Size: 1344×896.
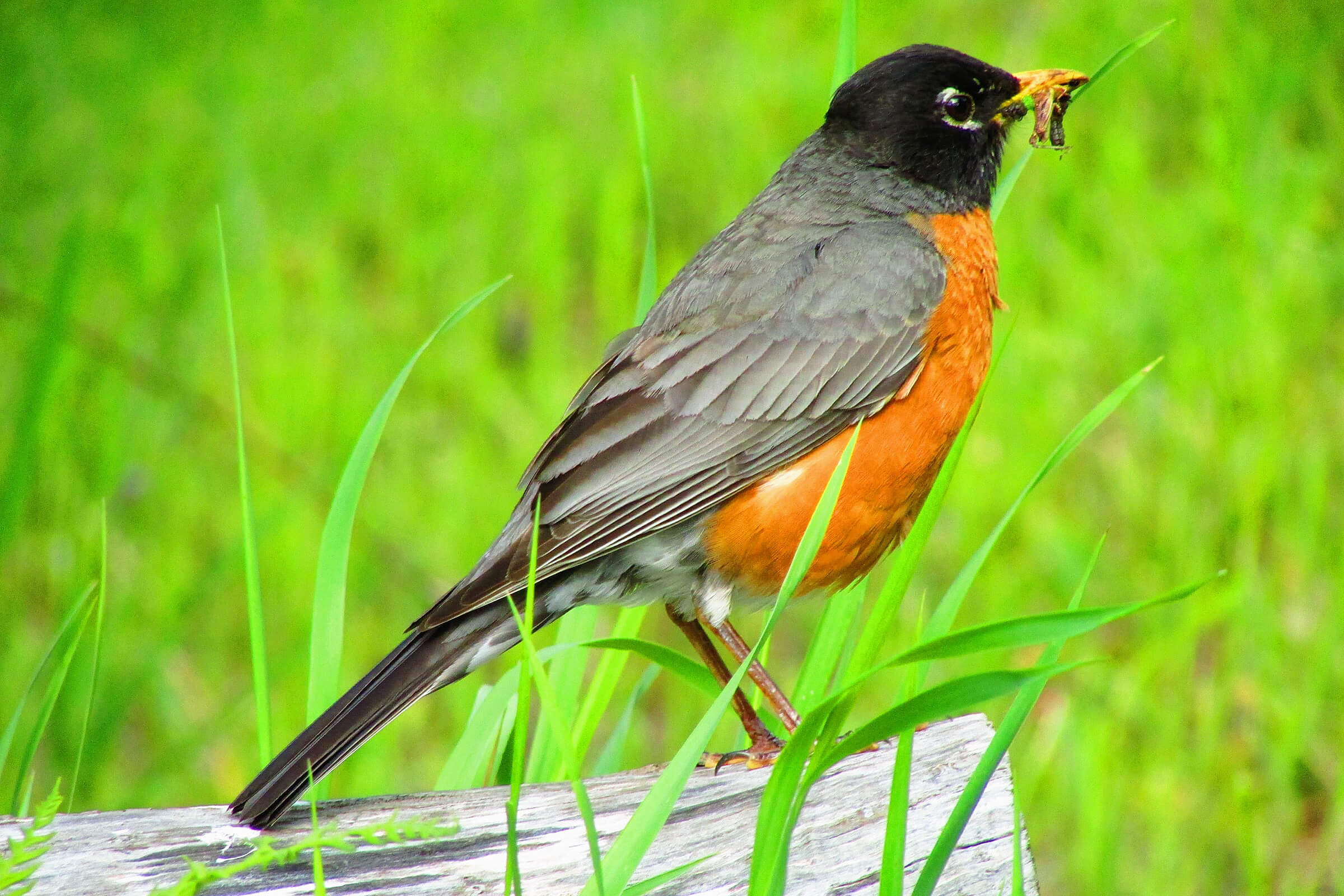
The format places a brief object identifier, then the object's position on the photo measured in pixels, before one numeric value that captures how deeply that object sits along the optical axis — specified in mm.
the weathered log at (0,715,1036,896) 3801
